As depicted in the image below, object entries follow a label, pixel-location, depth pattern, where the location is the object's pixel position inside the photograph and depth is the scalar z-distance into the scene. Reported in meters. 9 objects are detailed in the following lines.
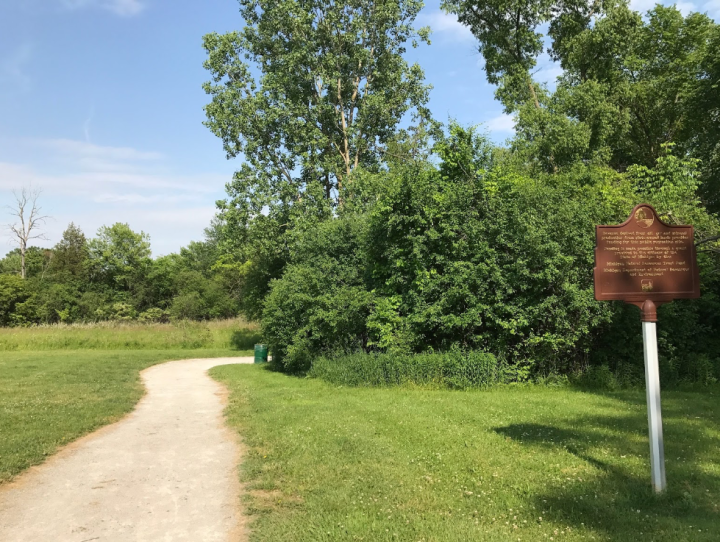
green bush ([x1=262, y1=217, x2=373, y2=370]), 15.10
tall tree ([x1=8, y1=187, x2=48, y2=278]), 53.72
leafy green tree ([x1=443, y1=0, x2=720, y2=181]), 21.89
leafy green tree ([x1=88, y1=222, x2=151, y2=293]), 67.50
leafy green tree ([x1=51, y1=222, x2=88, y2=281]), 65.44
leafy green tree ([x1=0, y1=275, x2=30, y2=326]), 52.69
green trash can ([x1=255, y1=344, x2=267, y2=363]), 21.81
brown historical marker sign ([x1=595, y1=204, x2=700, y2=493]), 5.59
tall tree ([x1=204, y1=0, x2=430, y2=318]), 27.98
